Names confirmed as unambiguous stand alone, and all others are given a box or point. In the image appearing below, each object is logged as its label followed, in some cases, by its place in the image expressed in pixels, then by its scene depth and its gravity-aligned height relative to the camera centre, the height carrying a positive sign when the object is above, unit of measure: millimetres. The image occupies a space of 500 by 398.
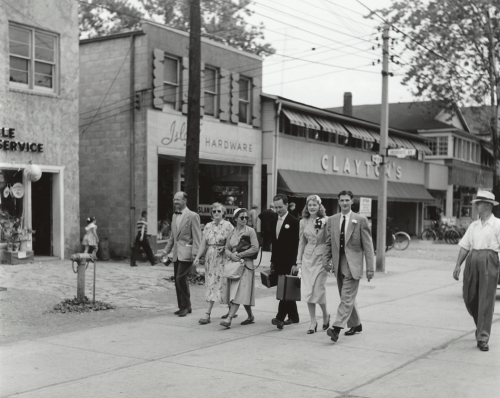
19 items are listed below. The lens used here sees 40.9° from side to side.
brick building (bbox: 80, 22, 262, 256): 19844 +2307
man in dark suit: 9164 -646
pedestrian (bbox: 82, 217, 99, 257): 18672 -1190
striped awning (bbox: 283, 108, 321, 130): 24812 +2991
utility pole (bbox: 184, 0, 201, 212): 14172 +1684
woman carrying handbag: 9172 -861
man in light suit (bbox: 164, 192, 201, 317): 9969 -695
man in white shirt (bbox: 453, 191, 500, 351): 7691 -766
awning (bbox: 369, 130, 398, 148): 31348 +2918
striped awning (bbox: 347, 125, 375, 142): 29359 +2937
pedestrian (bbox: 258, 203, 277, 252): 16325 -534
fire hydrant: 10352 -1138
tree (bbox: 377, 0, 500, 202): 31766 +7456
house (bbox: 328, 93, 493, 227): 41562 +3362
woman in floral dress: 9414 -807
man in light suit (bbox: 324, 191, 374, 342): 8234 -626
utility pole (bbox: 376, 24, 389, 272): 17953 +1612
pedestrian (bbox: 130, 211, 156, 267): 17781 -1253
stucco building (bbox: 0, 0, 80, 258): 16453 +1911
